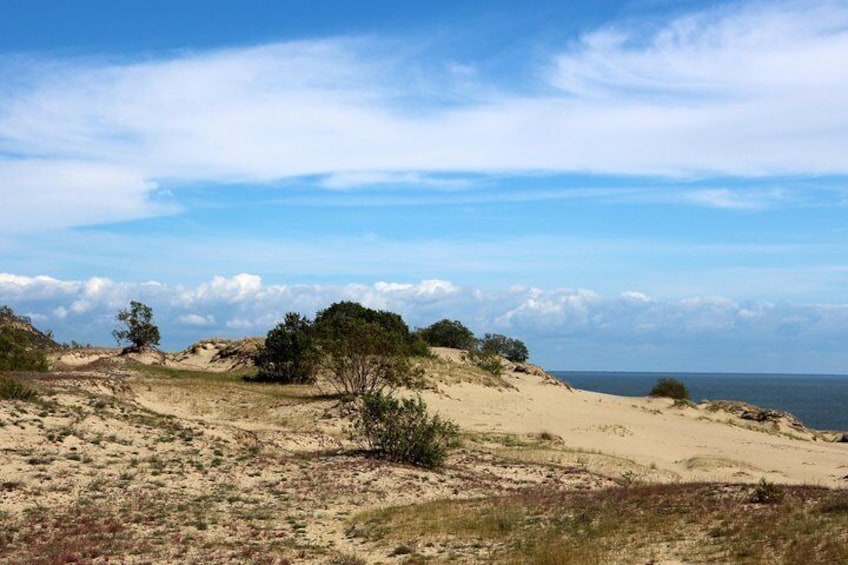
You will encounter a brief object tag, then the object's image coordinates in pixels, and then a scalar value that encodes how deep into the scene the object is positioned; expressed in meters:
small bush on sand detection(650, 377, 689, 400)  73.06
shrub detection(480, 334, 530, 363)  87.75
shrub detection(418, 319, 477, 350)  84.50
